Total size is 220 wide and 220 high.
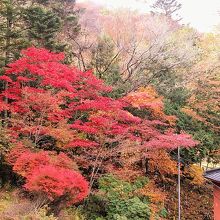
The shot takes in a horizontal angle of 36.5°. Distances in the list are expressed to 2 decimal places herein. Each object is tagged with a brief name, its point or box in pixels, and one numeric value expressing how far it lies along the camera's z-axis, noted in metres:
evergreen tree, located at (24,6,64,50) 18.61
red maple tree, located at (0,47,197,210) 13.61
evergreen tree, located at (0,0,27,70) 16.25
